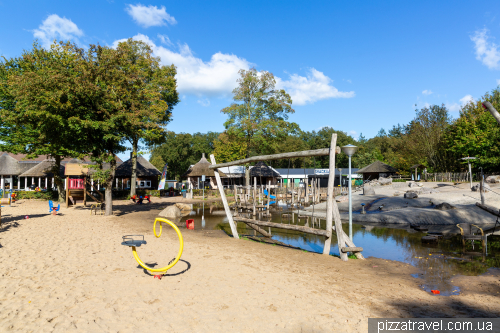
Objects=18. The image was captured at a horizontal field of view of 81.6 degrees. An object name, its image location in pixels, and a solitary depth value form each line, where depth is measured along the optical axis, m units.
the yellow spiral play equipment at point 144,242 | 5.94
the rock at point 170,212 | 17.58
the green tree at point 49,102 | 14.30
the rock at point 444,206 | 17.87
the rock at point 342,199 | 27.03
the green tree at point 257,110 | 35.91
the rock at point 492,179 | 27.70
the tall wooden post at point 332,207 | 8.17
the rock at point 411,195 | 22.88
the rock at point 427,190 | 26.63
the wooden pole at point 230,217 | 11.75
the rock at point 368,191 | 28.72
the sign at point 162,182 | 29.41
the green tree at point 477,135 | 33.59
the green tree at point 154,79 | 29.09
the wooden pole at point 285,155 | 8.28
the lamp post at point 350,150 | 9.30
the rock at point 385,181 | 39.25
